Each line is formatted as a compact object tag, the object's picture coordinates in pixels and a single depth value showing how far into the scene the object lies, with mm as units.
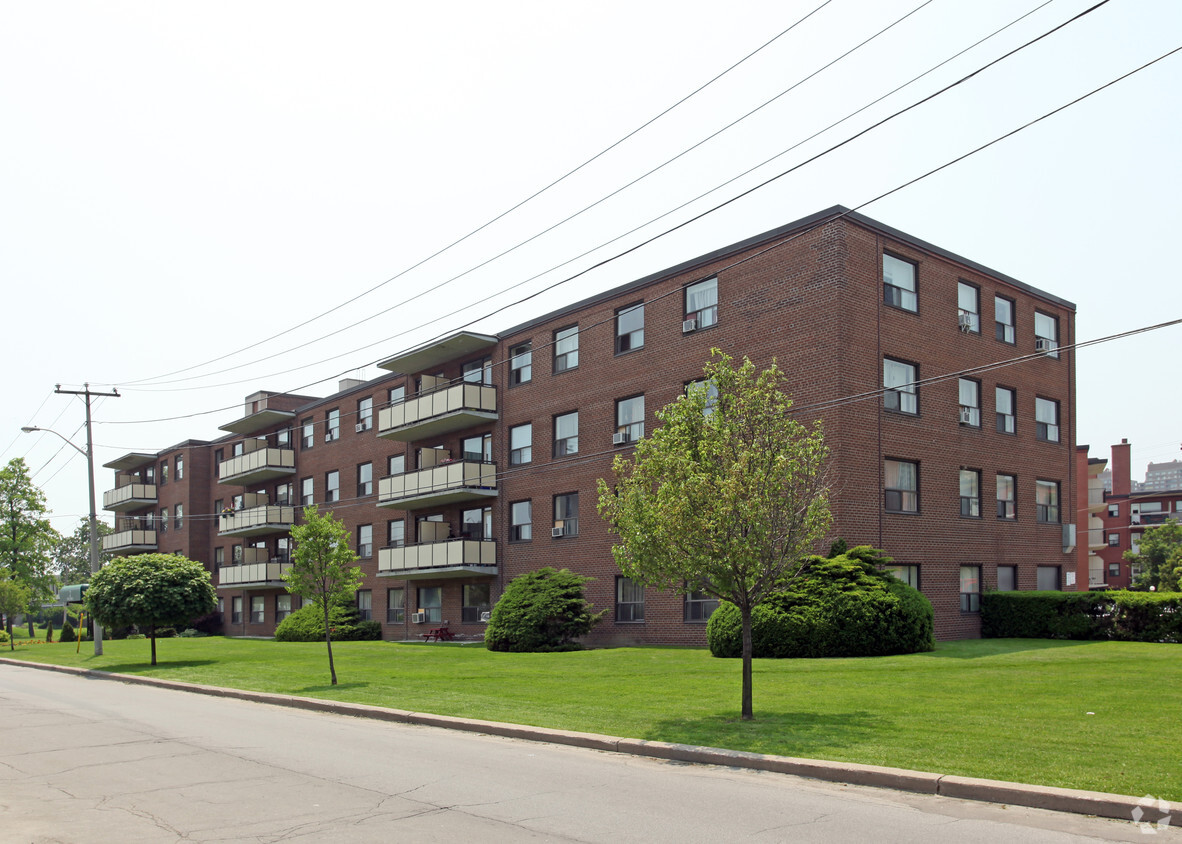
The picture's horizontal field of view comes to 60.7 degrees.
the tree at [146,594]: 31875
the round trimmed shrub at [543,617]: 30000
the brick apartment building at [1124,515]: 80062
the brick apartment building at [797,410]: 26016
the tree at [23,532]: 55625
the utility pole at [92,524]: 37706
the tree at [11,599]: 49344
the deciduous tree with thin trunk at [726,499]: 13766
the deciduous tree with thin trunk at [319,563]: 22125
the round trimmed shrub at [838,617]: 22109
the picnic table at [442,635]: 38531
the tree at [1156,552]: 71375
